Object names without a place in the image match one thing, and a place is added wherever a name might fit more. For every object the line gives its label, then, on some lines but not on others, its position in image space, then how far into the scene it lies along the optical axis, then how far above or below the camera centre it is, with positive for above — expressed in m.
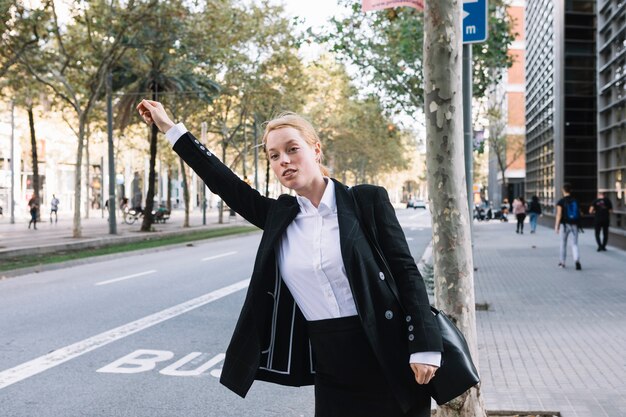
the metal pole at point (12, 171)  38.75 +2.33
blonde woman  2.42 -0.35
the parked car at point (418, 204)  92.19 +0.56
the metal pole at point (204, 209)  38.93 +0.09
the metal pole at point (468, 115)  10.33 +1.45
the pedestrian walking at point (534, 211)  30.25 -0.18
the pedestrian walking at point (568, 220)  14.68 -0.29
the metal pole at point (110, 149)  25.53 +2.30
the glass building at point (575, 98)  29.42 +4.66
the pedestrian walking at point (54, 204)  39.96 +0.47
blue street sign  8.18 +2.22
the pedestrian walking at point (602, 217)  19.06 -0.30
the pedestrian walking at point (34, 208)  33.02 +0.21
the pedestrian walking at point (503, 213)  48.19 -0.40
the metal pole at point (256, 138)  45.37 +4.95
